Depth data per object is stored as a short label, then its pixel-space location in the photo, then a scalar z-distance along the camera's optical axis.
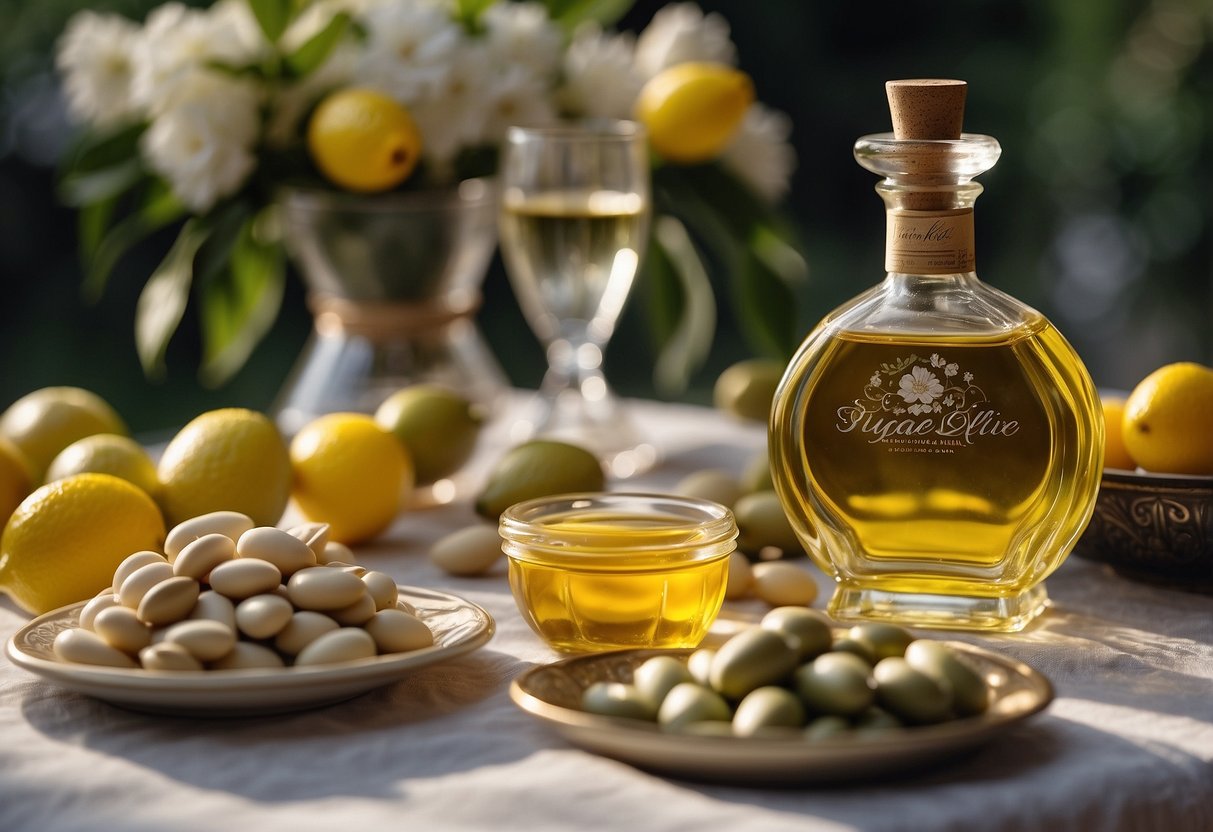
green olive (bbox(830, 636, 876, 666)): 0.66
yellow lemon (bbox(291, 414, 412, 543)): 1.03
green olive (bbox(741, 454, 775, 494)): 1.07
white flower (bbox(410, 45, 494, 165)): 1.27
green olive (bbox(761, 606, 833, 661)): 0.66
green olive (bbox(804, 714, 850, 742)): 0.60
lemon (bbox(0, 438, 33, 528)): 0.98
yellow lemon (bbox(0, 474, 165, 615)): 0.85
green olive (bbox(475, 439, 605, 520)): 1.02
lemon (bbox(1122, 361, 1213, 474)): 0.89
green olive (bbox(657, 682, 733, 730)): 0.61
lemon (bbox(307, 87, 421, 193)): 1.20
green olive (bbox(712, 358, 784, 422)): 1.45
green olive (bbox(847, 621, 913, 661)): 0.67
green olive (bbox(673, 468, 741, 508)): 1.05
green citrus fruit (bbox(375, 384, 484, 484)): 1.14
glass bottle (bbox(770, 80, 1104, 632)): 0.83
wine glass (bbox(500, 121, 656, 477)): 1.20
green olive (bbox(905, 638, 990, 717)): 0.63
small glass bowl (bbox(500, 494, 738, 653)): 0.78
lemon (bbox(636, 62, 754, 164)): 1.30
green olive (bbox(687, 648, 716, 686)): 0.65
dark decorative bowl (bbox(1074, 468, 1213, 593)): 0.88
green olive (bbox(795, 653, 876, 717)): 0.61
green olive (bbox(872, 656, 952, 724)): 0.61
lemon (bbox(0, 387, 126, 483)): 1.08
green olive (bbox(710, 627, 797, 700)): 0.63
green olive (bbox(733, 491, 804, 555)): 1.00
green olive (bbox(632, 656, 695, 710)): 0.64
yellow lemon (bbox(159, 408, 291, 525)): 0.96
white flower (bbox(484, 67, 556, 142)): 1.29
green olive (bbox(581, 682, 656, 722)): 0.63
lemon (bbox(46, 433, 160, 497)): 0.96
